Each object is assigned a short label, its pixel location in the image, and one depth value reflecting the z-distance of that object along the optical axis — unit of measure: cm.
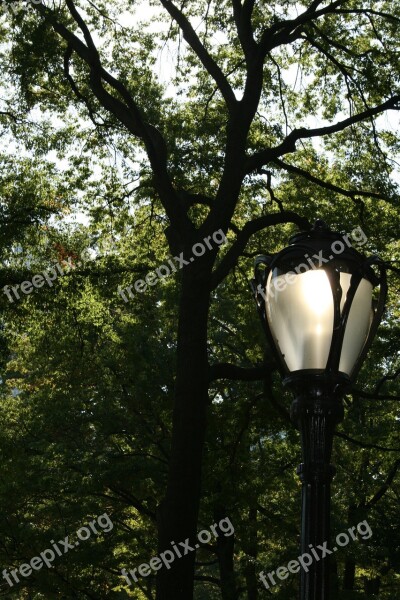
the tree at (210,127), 2041
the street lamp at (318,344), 633
